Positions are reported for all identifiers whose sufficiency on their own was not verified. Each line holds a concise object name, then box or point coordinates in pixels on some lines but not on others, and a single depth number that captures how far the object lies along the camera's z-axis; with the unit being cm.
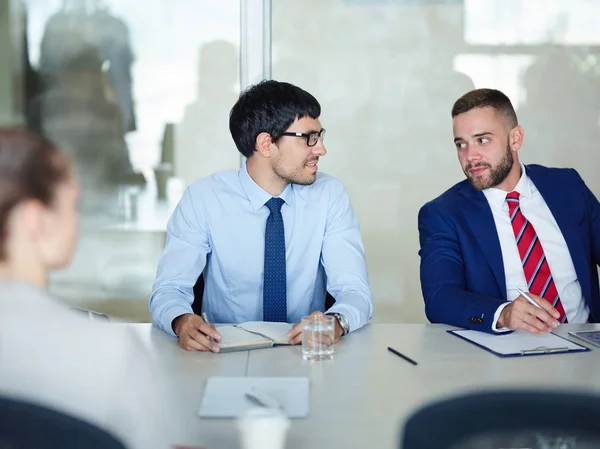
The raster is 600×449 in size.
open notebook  200
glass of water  196
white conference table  142
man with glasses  258
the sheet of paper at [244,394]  150
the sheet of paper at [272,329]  207
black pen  190
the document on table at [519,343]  197
